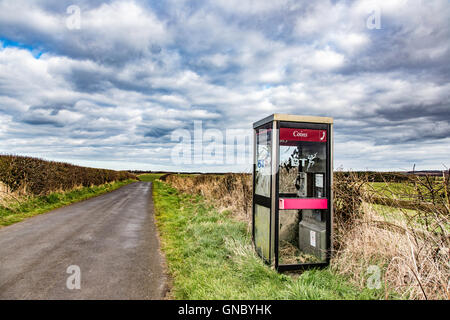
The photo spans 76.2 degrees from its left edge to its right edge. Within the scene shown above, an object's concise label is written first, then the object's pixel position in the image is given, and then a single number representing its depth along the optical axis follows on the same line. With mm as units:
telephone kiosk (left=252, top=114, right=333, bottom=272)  5117
